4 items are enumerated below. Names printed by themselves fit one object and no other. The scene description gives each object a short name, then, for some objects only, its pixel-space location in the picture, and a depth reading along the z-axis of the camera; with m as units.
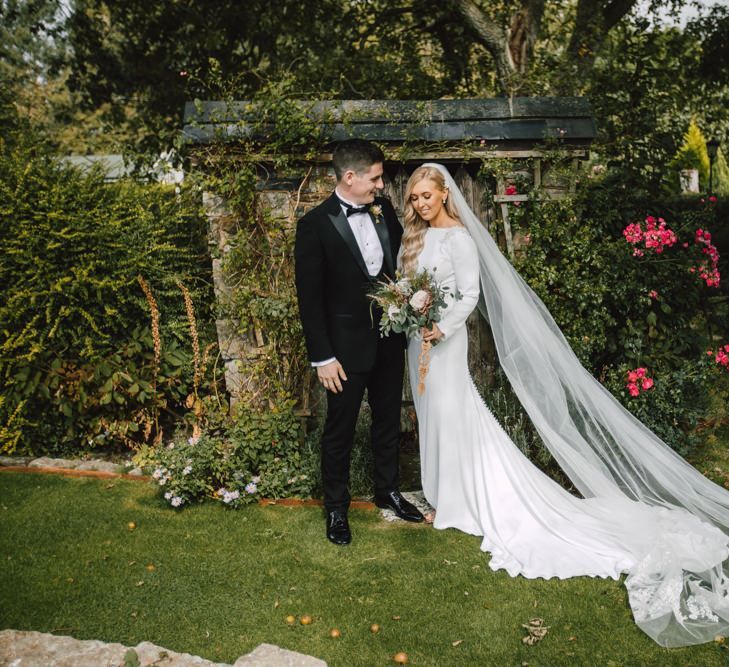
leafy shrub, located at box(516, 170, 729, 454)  4.98
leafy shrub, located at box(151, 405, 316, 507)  4.66
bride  3.80
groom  3.89
